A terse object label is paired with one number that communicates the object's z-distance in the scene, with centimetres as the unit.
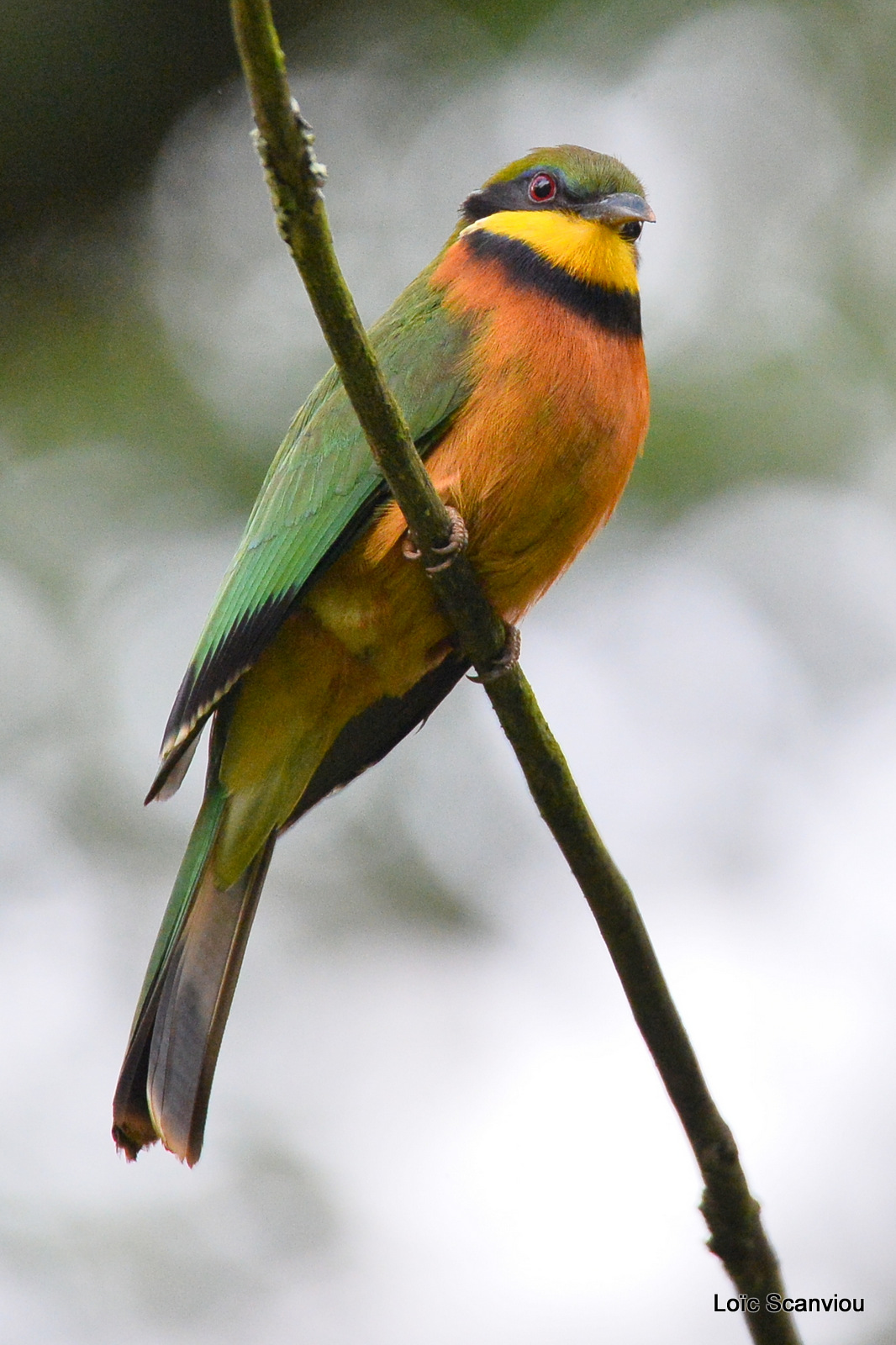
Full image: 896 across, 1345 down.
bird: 625
